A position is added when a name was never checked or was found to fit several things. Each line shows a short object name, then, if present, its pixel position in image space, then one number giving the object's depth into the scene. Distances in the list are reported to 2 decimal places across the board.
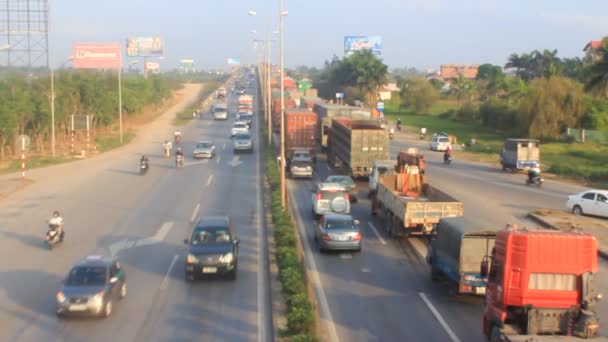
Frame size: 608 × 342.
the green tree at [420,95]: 120.00
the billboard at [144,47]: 145.25
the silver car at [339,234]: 24.16
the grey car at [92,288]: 17.09
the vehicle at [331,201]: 30.05
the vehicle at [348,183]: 35.93
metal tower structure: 68.88
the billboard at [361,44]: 153.38
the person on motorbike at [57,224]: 25.50
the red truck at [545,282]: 13.43
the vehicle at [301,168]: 44.53
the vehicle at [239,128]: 70.00
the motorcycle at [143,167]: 47.12
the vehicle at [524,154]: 48.26
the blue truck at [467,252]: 18.34
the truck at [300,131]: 51.59
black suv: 20.56
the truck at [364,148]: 42.59
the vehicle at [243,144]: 59.19
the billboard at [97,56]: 78.88
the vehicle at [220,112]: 95.69
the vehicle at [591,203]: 32.97
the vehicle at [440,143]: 66.44
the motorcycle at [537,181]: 42.88
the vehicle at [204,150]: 55.78
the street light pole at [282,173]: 31.68
